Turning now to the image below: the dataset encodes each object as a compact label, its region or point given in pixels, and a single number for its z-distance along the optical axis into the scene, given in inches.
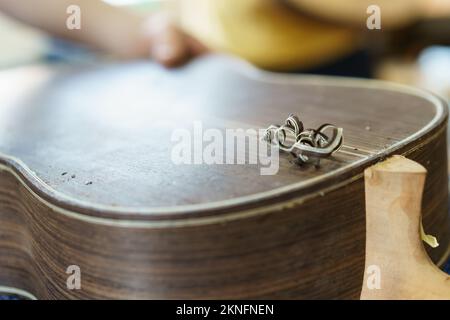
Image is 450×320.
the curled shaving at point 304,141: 26.0
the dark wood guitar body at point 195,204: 23.0
